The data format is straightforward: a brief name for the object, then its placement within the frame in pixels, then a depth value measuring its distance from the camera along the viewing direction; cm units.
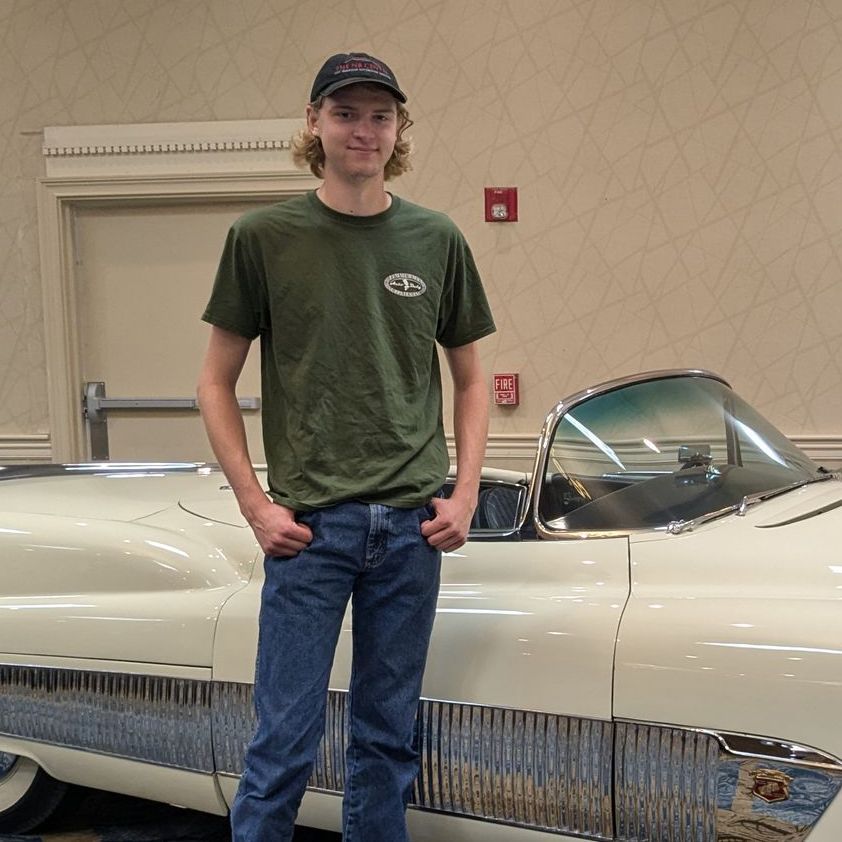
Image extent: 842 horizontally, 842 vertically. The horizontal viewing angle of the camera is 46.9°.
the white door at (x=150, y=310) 481
